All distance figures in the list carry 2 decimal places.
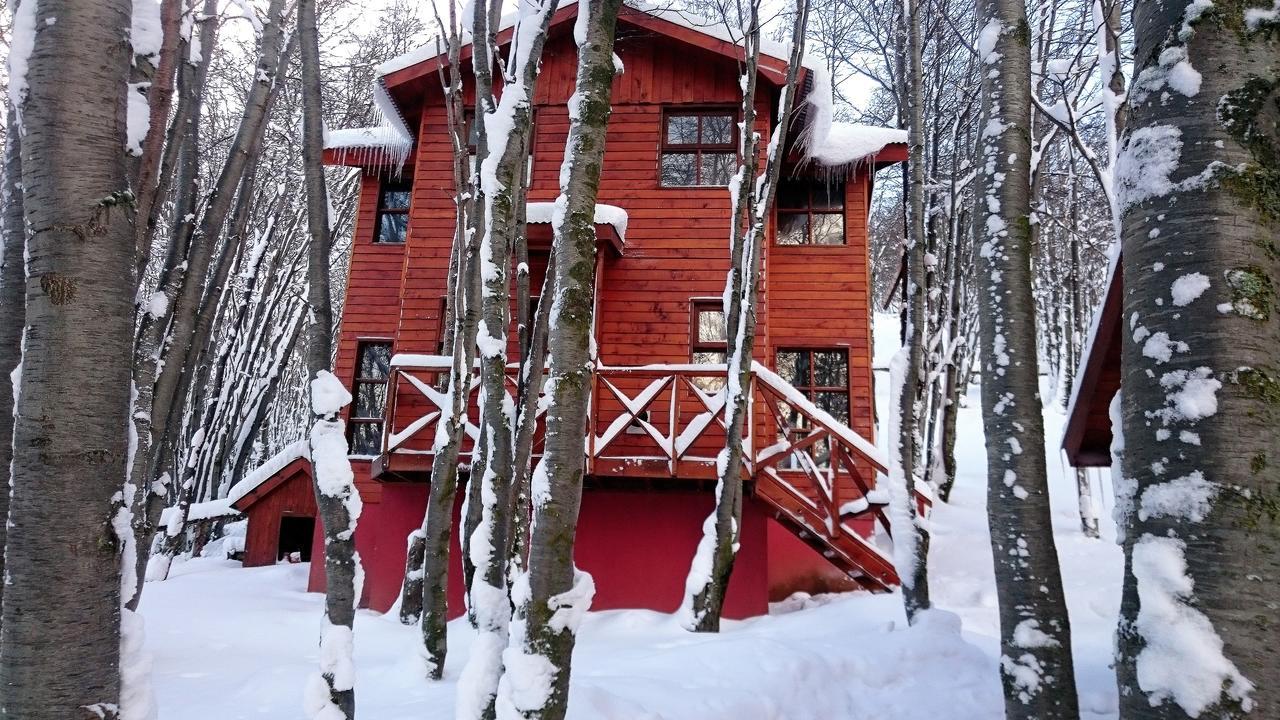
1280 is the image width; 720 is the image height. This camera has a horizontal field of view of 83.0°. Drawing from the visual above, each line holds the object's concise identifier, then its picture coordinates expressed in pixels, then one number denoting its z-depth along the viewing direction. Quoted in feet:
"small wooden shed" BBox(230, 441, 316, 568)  45.06
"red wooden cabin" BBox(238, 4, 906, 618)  27.53
